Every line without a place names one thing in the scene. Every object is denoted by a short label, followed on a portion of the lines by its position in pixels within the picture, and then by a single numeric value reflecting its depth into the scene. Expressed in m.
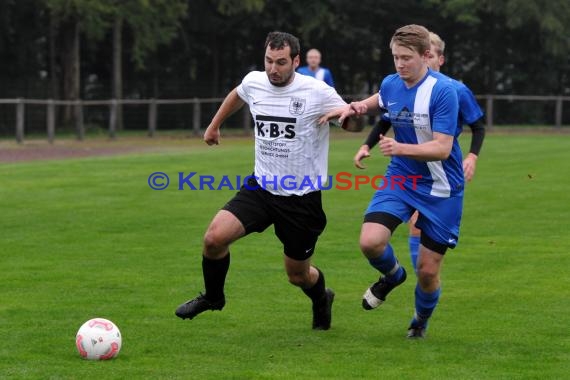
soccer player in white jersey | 14.68
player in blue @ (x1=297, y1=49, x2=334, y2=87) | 37.35
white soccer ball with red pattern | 13.05
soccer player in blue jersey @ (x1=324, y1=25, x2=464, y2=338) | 13.90
